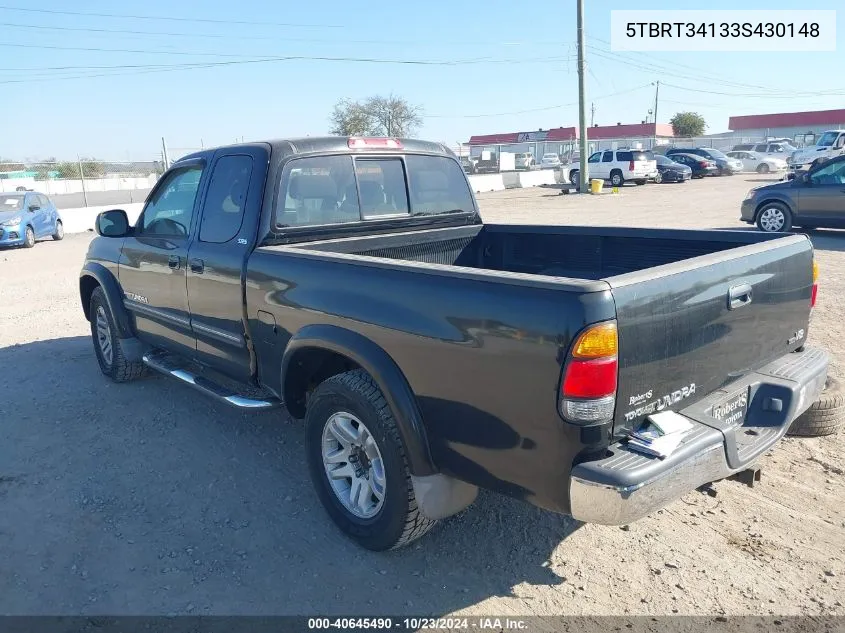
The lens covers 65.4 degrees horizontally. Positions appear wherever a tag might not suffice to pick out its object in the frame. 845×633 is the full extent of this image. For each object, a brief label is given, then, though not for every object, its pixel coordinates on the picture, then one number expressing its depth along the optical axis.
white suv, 31.11
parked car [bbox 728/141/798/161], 39.71
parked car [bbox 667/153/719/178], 34.38
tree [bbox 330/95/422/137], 59.69
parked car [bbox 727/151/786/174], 37.62
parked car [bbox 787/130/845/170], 32.47
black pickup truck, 2.39
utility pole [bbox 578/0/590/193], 26.84
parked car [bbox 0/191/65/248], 14.99
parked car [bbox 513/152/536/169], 55.03
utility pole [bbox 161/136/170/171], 23.44
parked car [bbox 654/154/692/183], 32.19
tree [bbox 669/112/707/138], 74.38
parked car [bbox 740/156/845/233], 11.92
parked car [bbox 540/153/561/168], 52.68
